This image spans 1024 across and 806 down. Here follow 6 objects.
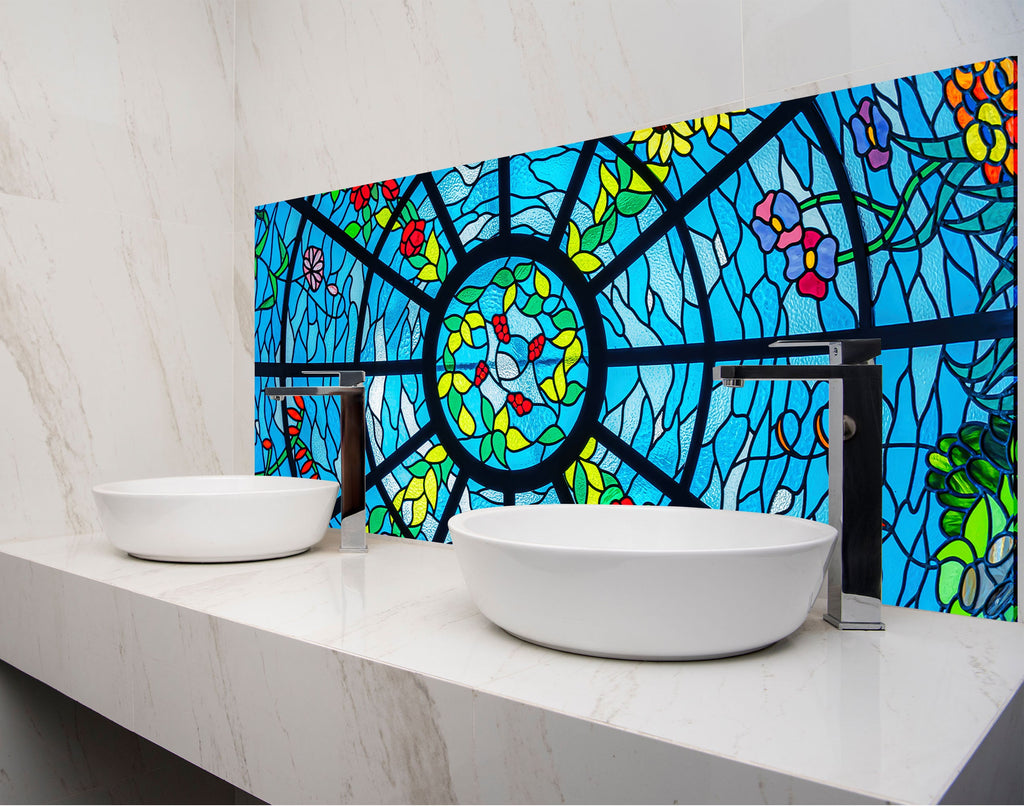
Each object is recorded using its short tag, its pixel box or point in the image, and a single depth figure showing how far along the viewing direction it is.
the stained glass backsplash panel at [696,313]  1.06
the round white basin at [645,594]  0.82
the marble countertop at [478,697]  0.68
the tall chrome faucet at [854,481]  1.01
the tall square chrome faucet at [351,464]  1.56
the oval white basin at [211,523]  1.38
